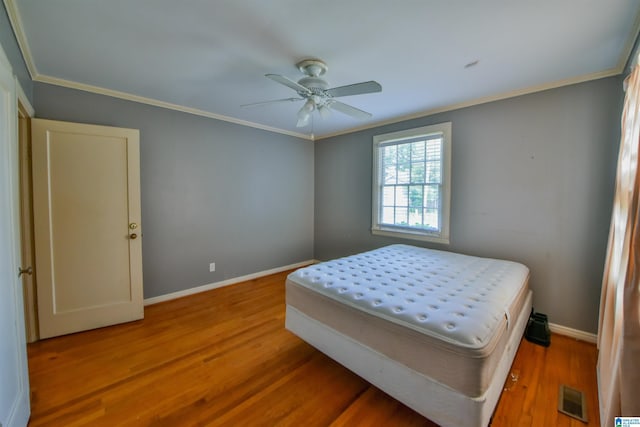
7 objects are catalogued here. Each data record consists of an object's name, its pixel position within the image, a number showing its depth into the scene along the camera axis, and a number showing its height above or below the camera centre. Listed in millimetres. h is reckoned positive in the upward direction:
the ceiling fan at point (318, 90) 2010 +942
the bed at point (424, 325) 1365 -770
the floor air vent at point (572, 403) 1643 -1328
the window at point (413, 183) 3381 +280
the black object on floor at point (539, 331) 2420 -1208
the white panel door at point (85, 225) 2469 -227
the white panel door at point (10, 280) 1261 -395
